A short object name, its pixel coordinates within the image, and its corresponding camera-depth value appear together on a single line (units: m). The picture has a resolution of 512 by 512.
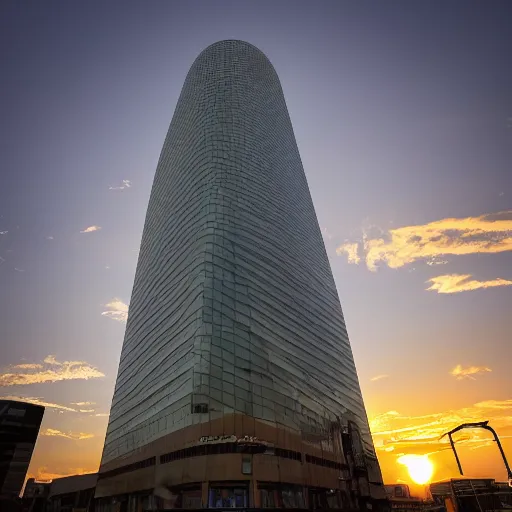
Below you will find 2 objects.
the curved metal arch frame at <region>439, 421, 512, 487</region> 24.29
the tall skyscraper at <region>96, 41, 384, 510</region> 40.97
